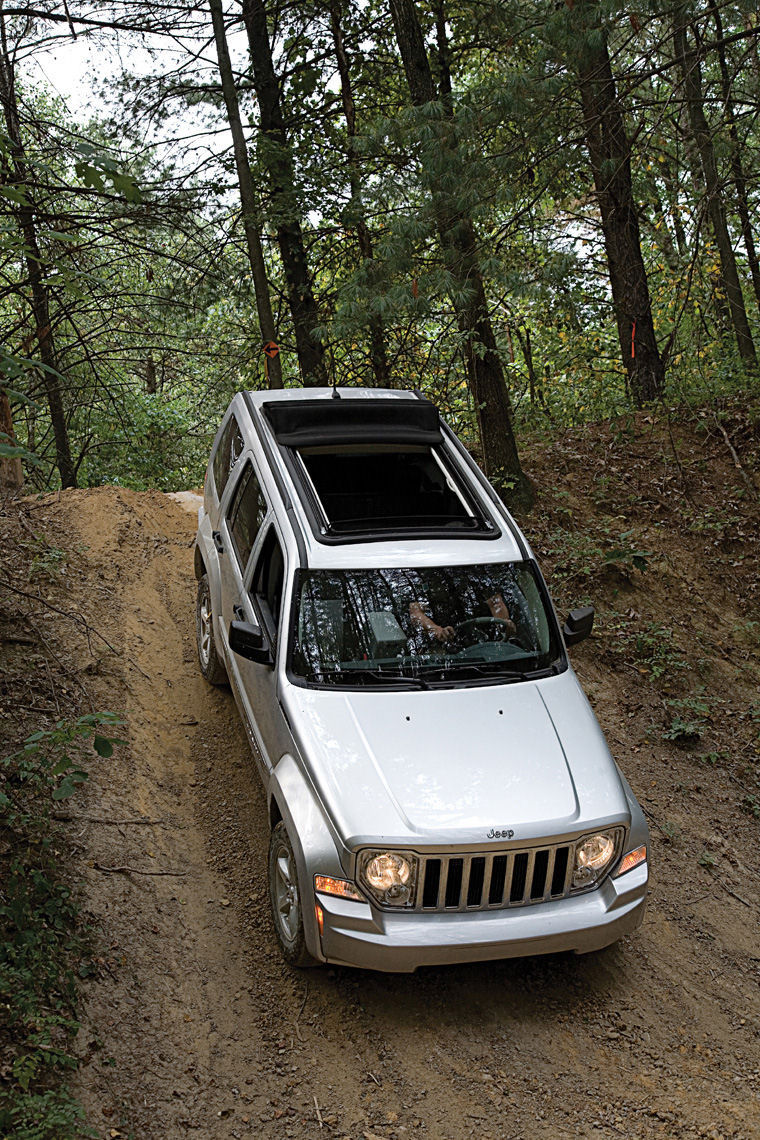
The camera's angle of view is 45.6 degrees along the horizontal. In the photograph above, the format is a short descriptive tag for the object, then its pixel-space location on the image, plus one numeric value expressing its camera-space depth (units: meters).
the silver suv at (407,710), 4.16
